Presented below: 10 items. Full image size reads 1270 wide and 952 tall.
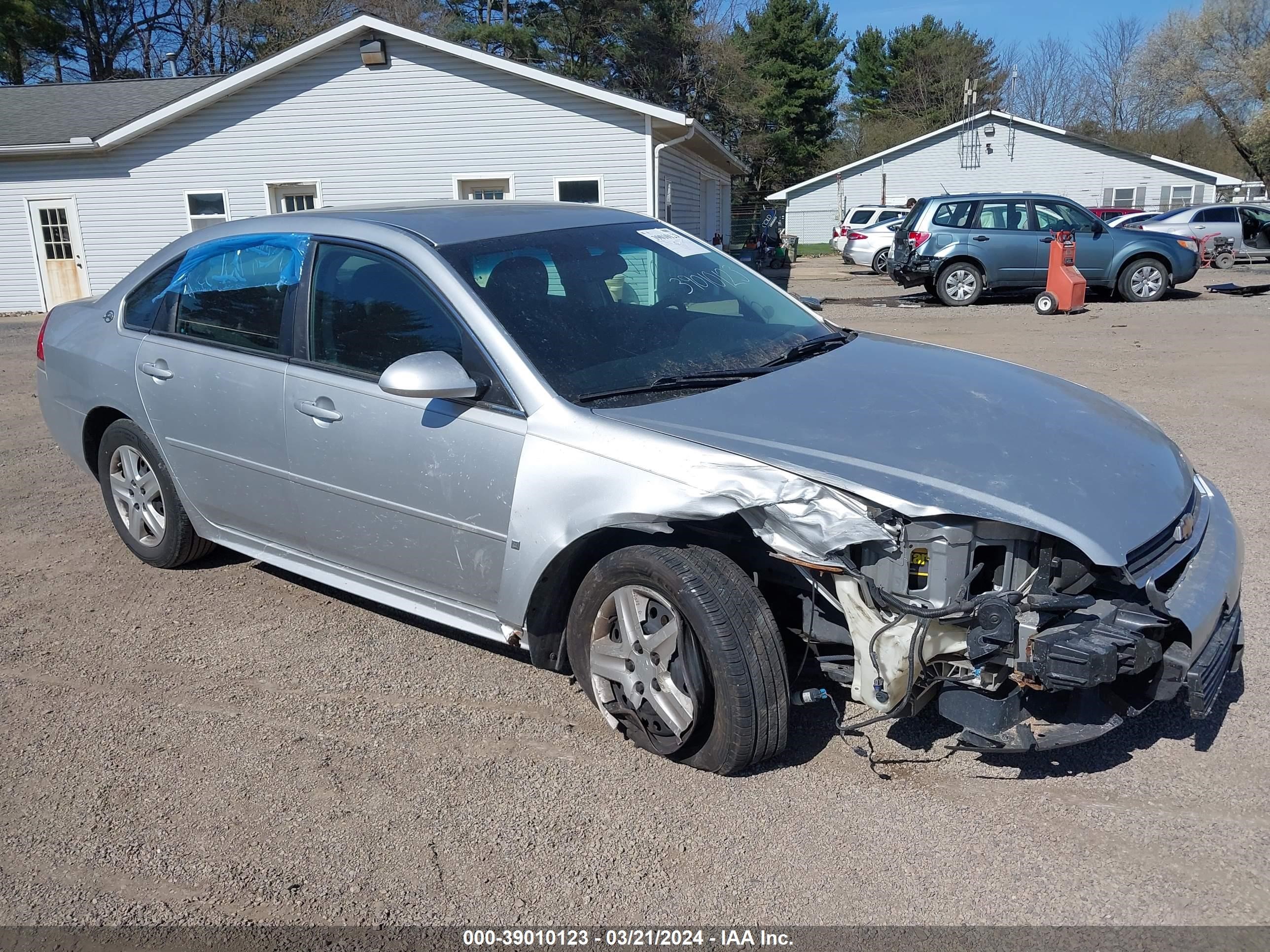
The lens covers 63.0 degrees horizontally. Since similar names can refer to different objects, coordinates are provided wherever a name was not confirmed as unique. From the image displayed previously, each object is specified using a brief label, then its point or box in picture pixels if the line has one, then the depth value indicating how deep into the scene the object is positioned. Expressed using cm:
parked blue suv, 1788
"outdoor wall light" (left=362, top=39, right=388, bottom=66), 1800
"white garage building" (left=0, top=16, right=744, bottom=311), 1833
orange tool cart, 1636
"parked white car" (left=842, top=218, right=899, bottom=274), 2933
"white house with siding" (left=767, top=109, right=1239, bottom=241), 4041
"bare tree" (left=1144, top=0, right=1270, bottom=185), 4719
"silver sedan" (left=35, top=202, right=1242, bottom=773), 288
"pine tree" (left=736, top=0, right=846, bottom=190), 5609
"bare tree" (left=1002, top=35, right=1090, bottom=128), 6431
